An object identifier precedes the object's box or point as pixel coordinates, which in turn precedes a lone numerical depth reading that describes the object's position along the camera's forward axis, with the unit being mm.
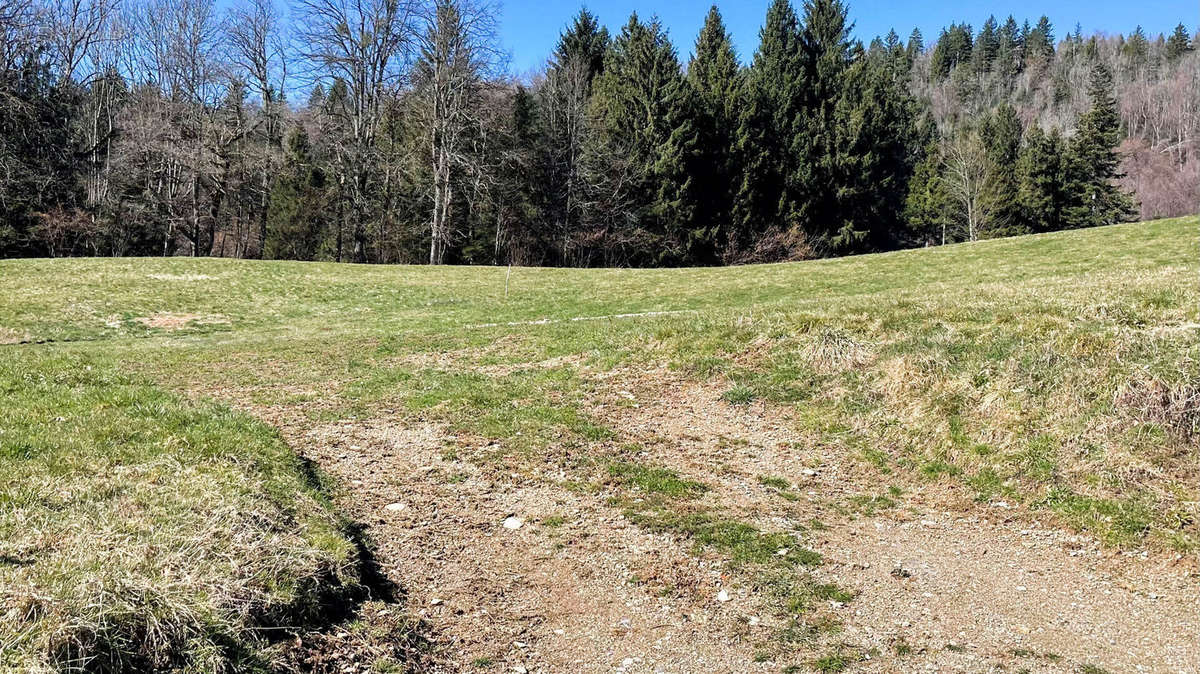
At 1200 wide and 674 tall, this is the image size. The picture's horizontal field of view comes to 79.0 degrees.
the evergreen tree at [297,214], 44250
